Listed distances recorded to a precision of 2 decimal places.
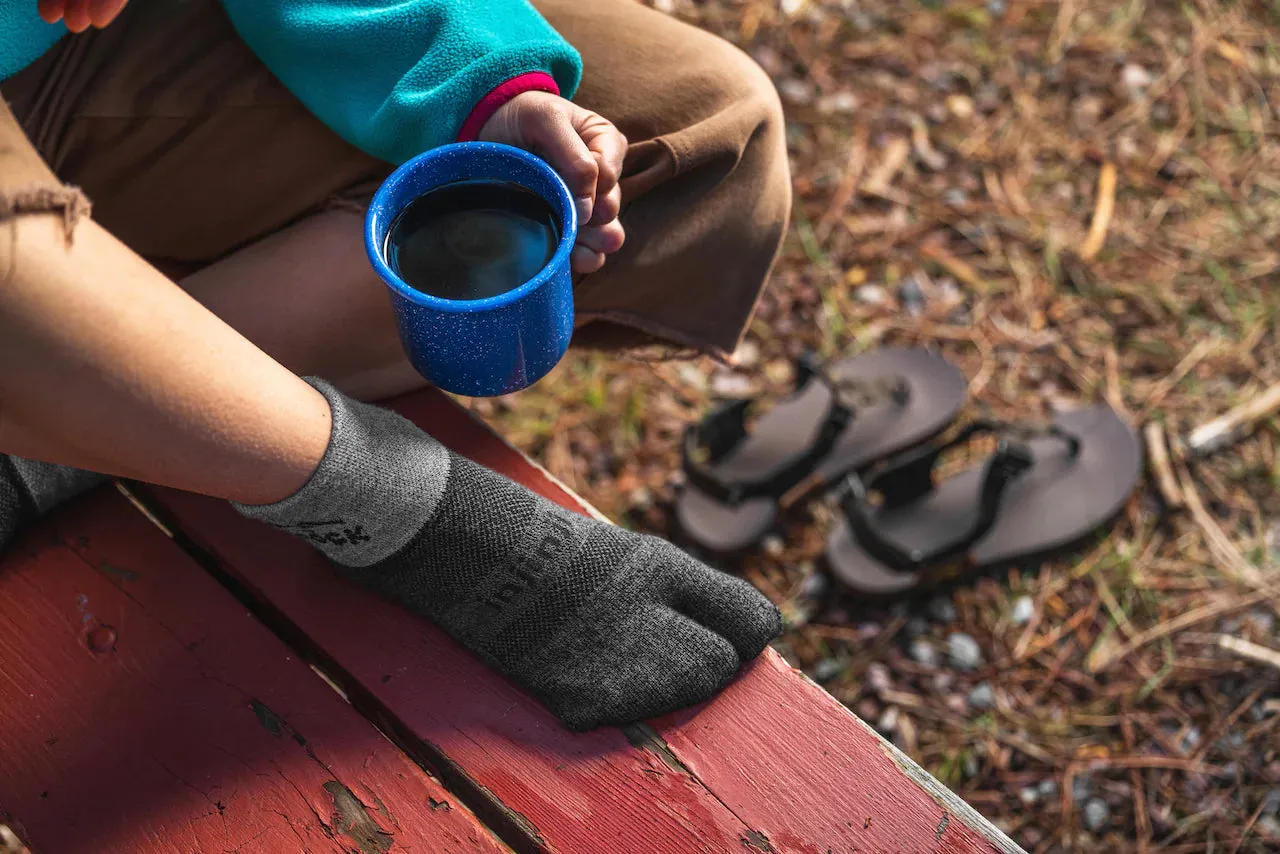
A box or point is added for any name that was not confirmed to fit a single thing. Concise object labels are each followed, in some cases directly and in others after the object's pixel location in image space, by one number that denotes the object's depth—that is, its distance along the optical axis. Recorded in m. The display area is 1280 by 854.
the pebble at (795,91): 2.33
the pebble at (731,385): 1.97
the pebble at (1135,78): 2.33
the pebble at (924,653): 1.66
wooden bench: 0.93
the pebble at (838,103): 2.33
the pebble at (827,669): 1.65
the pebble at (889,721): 1.60
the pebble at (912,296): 2.05
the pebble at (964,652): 1.65
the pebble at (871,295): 2.06
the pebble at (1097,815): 1.49
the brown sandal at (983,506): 1.64
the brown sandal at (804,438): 1.72
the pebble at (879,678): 1.64
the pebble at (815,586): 1.73
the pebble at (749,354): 2.01
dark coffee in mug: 0.90
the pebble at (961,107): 2.32
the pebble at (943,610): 1.70
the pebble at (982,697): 1.61
